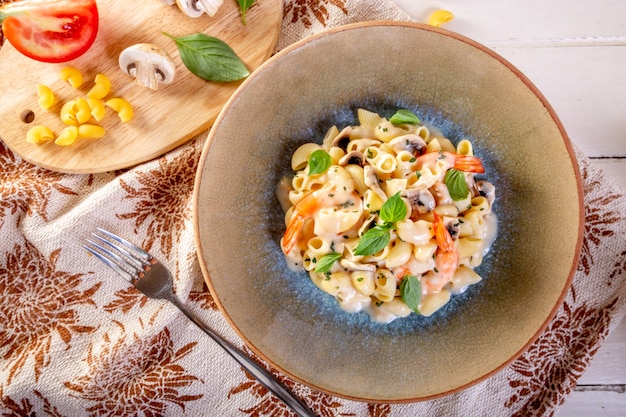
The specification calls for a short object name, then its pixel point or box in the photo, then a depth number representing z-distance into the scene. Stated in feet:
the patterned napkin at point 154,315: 2.76
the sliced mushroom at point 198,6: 2.71
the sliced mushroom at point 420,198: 2.57
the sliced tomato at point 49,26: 2.69
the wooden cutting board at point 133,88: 2.76
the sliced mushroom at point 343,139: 2.65
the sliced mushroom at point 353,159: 2.61
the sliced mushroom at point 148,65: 2.68
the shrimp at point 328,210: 2.57
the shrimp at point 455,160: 2.56
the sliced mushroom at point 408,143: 2.59
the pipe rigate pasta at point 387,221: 2.57
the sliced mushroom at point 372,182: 2.58
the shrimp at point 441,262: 2.56
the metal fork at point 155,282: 2.72
